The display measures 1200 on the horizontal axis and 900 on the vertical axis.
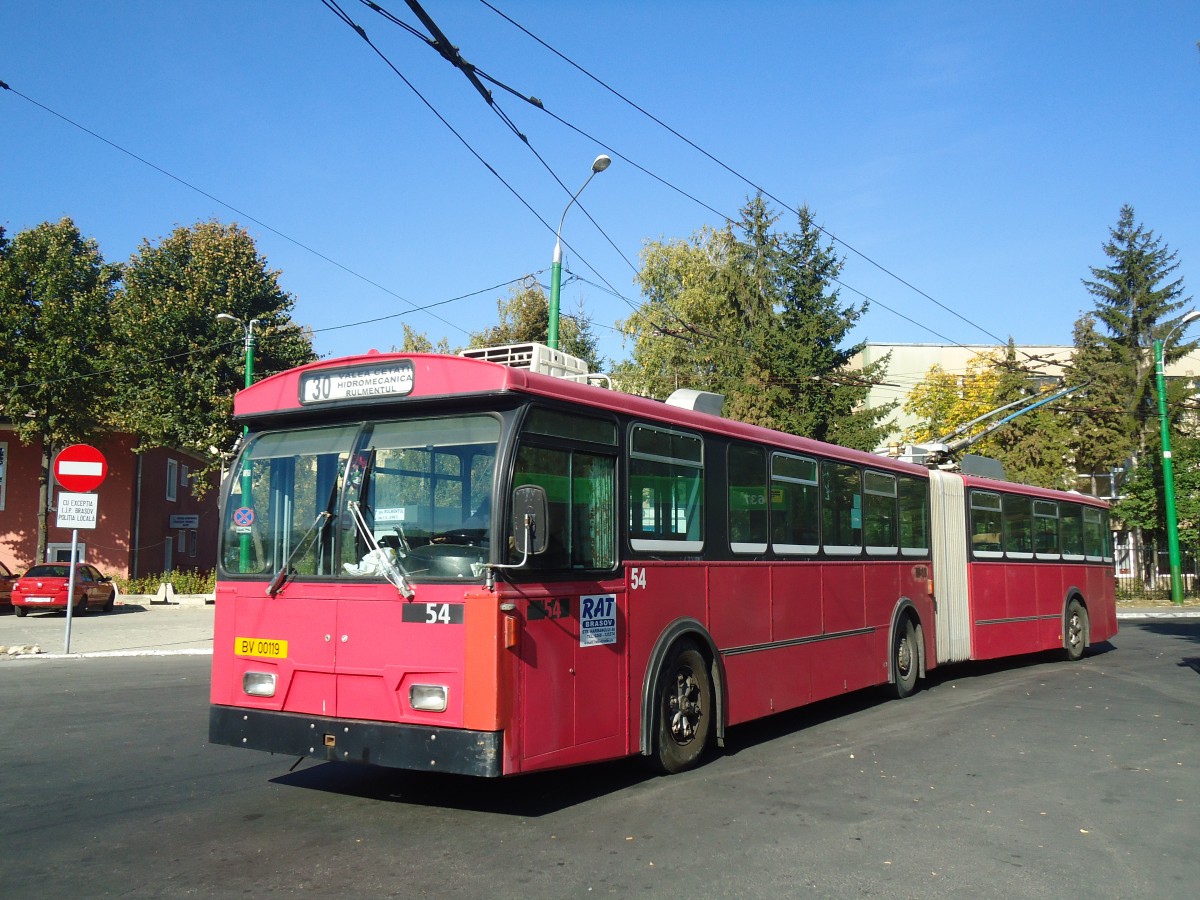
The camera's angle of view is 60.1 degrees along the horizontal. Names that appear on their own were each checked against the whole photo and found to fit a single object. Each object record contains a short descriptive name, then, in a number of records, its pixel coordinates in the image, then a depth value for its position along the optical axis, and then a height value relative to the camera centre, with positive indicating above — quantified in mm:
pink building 37750 +1739
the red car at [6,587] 31891 -803
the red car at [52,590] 29188 -817
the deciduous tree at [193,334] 36094 +8100
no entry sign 17766 +1590
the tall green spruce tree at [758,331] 37656 +9248
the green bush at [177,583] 34938 -745
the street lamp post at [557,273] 17375 +5059
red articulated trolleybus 6328 -73
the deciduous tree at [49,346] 34375 +7211
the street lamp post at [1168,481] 32594 +2534
